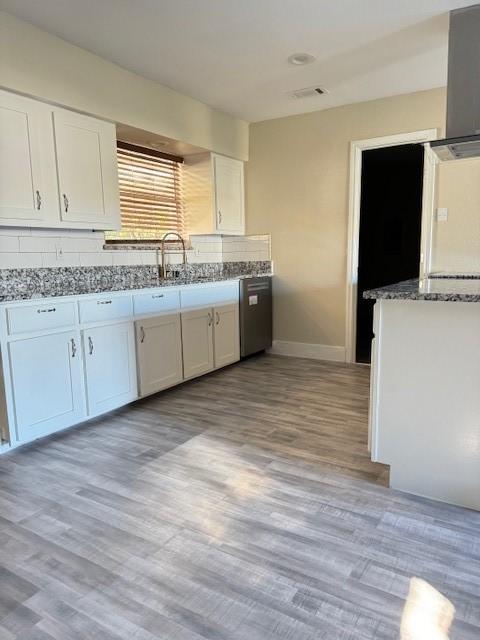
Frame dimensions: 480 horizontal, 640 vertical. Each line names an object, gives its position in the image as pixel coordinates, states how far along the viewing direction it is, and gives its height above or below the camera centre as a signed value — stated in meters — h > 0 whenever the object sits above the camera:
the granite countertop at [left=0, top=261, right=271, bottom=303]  2.70 -0.17
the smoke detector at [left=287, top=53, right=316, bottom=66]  3.20 +1.45
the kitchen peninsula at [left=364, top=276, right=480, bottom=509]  1.88 -0.62
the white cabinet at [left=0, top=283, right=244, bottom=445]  2.49 -0.65
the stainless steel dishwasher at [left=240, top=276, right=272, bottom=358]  4.49 -0.62
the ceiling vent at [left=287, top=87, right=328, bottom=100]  3.84 +1.45
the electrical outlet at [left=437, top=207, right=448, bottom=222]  3.89 +0.34
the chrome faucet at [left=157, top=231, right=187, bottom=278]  4.08 +0.07
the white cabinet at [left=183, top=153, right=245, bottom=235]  4.49 +0.67
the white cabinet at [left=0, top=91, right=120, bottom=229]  2.73 +0.63
